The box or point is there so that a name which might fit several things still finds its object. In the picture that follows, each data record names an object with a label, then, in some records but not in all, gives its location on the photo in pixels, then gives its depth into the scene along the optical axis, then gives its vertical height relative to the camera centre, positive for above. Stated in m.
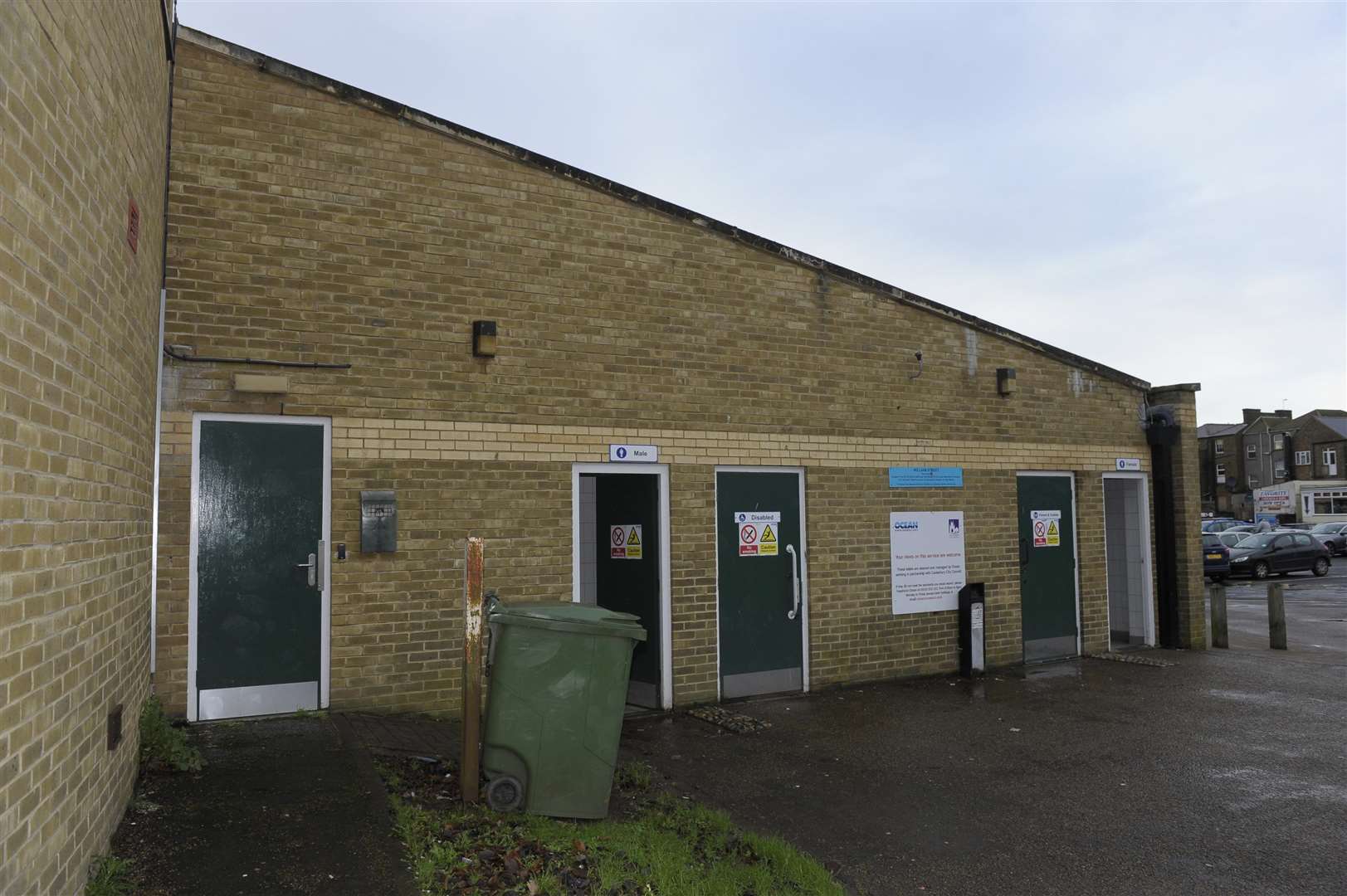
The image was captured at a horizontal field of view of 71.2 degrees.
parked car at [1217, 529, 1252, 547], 28.17 -1.25
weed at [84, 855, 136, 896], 3.79 -1.52
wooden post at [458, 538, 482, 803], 5.22 -0.91
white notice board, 10.26 -0.66
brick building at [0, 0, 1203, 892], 3.56 +0.59
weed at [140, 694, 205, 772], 5.37 -1.38
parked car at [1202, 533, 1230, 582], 25.08 -1.68
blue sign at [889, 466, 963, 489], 10.32 +0.26
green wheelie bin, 5.22 -1.16
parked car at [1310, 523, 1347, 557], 34.84 -1.50
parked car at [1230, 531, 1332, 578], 26.77 -1.69
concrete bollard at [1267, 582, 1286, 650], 12.71 -1.66
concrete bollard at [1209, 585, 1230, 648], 12.68 -1.68
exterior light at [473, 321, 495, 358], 7.84 +1.40
